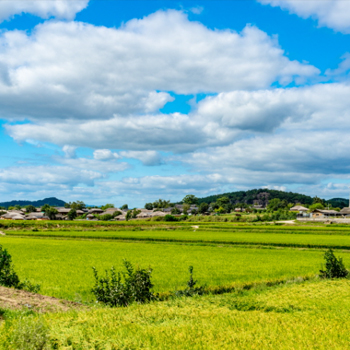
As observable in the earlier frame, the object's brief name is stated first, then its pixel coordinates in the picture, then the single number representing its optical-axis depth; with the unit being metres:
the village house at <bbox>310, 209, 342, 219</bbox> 128.50
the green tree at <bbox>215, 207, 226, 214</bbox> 183.88
